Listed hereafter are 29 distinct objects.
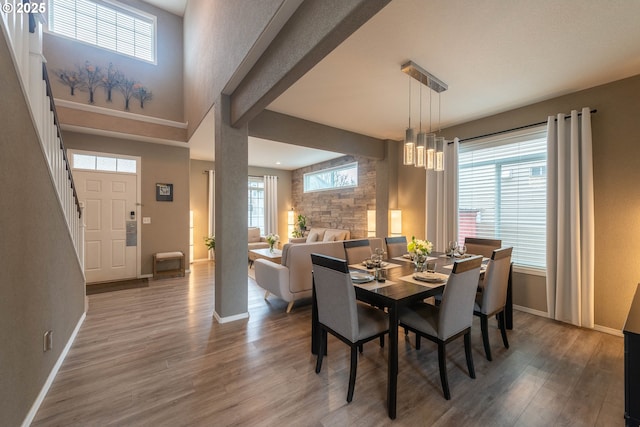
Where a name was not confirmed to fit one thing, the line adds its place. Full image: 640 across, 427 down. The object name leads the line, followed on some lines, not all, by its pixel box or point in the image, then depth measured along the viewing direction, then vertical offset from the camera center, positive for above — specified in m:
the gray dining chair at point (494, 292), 2.28 -0.74
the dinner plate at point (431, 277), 2.15 -0.56
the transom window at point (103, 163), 4.46 +0.93
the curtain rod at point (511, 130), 3.08 +1.14
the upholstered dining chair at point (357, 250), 3.16 -0.47
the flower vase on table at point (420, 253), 2.49 -0.39
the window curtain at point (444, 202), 4.14 +0.18
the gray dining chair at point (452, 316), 1.82 -0.81
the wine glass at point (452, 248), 3.14 -0.44
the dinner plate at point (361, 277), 2.13 -0.55
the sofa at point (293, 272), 3.34 -0.77
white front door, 4.58 -0.16
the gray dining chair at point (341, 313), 1.79 -0.76
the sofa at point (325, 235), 6.13 -0.54
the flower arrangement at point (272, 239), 5.56 -0.56
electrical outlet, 1.87 -0.93
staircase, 1.60 +0.95
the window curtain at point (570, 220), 2.93 -0.10
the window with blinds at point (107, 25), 4.43 +3.47
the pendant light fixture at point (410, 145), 2.62 +0.69
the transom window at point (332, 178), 6.34 +0.95
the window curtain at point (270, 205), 7.86 +0.26
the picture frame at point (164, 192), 5.20 +0.45
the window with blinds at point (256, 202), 7.74 +0.35
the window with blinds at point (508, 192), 3.41 +0.29
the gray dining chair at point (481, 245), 3.24 -0.43
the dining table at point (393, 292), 1.69 -0.58
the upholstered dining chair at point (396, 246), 3.55 -0.47
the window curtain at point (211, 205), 6.79 +0.24
